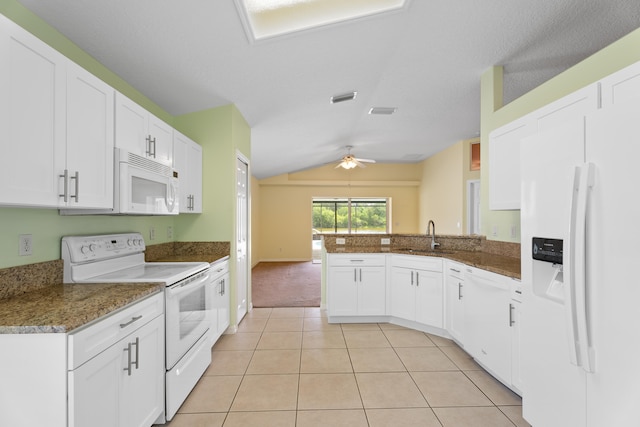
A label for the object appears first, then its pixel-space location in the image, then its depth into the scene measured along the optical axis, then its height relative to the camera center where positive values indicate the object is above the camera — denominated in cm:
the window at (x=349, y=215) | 980 +4
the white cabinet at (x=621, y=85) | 158 +70
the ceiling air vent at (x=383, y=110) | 477 +163
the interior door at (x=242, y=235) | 381 -24
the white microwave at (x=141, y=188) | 205 +21
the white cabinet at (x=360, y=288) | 380 -87
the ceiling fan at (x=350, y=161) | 676 +119
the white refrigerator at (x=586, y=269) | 123 -23
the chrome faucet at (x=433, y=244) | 394 -34
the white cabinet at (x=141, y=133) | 211 +64
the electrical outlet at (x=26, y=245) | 176 -16
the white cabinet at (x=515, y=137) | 194 +65
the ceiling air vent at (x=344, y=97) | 396 +153
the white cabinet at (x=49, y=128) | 133 +43
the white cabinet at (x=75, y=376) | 121 -66
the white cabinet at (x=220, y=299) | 295 -84
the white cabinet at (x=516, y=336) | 212 -83
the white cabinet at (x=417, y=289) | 337 -82
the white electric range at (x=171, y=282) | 201 -48
